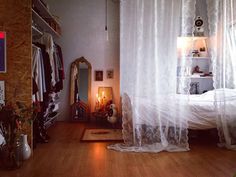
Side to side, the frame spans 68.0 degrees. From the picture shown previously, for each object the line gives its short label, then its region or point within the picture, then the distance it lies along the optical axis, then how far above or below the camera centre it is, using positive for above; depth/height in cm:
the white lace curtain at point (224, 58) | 241 +44
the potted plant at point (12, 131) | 184 -44
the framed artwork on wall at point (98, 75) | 400 +32
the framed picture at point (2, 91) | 210 -2
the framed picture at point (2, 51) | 207 +46
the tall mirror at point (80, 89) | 396 +1
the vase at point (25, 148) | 201 -68
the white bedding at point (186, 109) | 234 -28
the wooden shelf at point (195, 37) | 229 +80
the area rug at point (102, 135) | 276 -78
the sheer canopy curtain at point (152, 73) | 228 +22
